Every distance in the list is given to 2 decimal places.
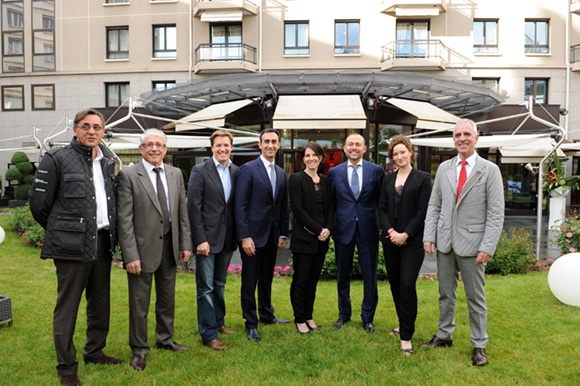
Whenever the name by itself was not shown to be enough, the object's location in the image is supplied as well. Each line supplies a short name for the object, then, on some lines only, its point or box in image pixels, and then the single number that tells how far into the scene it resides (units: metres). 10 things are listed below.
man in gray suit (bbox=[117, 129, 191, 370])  3.66
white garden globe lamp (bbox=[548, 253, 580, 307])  4.73
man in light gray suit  3.75
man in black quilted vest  3.27
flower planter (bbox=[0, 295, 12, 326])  4.56
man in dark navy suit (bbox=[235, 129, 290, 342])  4.30
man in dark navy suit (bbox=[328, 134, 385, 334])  4.50
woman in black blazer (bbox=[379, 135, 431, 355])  4.09
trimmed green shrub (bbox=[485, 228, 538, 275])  7.44
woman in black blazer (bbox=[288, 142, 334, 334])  4.42
